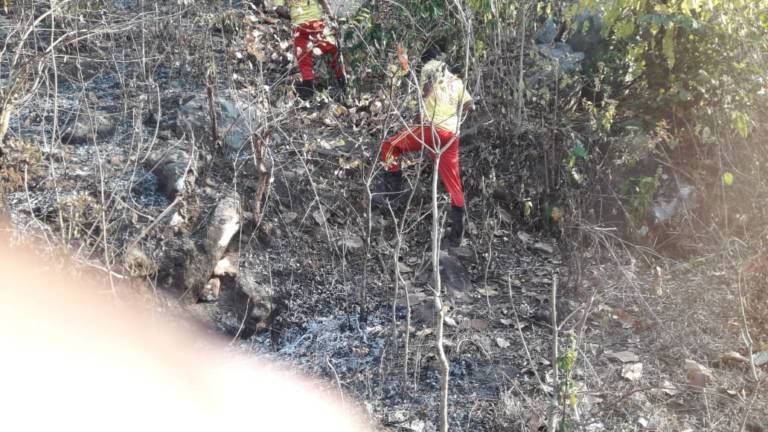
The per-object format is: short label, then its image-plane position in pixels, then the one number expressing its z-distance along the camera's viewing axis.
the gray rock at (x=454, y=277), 4.45
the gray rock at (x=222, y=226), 4.27
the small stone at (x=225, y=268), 4.29
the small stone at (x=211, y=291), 4.22
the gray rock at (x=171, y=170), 4.51
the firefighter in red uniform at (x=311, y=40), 5.12
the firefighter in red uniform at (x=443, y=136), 4.16
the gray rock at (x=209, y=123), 4.94
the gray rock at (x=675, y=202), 4.88
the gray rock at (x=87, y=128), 4.84
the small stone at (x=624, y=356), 3.82
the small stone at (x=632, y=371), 3.66
